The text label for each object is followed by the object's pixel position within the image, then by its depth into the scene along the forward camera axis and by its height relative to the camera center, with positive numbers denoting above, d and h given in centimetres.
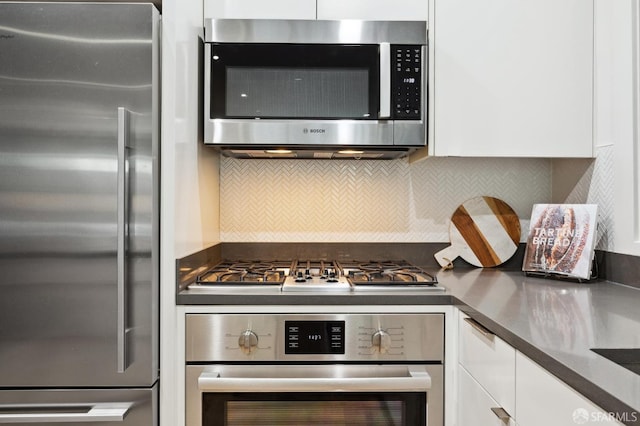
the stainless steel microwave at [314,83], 172 +45
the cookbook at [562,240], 169 -10
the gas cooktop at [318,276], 155 -23
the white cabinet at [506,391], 84 -37
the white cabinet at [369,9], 179 +74
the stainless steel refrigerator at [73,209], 140 +0
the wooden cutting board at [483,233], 207 -9
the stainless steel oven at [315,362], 148 -47
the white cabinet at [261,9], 179 +74
